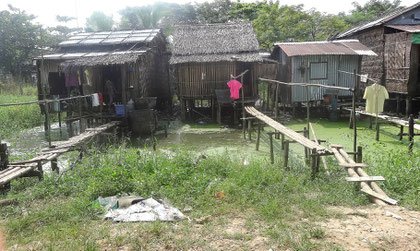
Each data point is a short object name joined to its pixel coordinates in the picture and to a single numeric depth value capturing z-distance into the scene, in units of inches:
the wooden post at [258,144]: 379.9
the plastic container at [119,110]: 493.0
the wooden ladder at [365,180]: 190.4
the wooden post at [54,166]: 277.4
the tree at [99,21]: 948.0
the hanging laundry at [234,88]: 533.3
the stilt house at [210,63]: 582.1
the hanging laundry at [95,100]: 492.3
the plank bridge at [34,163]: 225.8
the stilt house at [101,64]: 509.7
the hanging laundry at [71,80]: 522.8
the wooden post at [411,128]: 334.6
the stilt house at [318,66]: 591.0
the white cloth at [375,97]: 328.8
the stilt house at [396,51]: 517.7
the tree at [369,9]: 996.6
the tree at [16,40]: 932.0
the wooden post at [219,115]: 569.3
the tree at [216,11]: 1060.5
